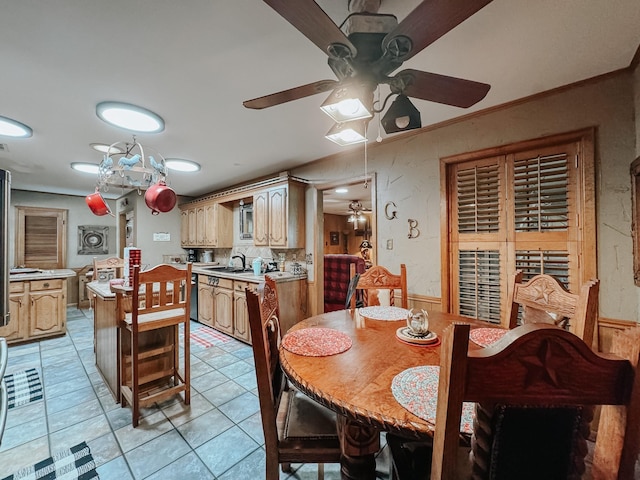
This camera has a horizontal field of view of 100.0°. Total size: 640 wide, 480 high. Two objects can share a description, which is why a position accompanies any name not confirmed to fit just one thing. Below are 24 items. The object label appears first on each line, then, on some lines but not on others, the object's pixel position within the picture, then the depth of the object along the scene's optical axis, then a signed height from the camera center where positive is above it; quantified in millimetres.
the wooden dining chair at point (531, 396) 479 -281
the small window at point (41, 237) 5269 +37
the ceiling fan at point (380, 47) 867 +739
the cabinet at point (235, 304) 3338 -869
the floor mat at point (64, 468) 1475 -1304
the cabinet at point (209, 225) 4758 +282
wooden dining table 789 -508
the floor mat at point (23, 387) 2199 -1322
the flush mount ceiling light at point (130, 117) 2078 +1019
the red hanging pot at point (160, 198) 2203 +349
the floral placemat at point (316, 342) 1212 -497
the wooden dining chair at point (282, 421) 1039 -801
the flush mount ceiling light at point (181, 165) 3422 +1002
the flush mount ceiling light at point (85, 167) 3632 +1009
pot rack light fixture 2322 +647
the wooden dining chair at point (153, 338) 1903 -801
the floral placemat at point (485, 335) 1280 -476
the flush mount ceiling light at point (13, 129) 2316 +1009
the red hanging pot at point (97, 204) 2607 +346
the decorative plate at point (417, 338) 1299 -480
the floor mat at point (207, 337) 3555 -1356
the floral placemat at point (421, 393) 764 -494
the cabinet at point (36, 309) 3432 -944
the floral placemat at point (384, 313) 1743 -494
